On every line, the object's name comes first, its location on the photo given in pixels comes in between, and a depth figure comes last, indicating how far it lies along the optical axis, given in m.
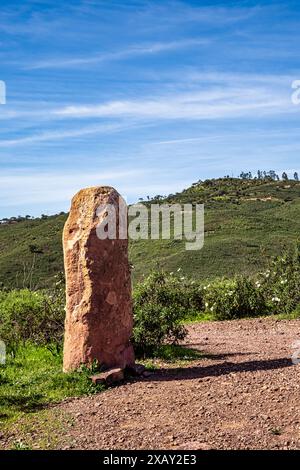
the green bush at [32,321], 10.45
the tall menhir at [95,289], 8.20
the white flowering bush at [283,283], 14.88
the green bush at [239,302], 15.26
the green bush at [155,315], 10.10
